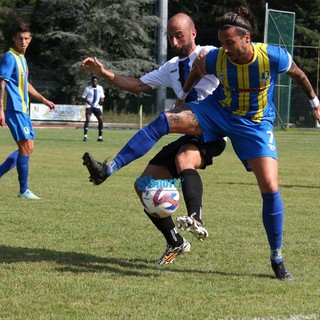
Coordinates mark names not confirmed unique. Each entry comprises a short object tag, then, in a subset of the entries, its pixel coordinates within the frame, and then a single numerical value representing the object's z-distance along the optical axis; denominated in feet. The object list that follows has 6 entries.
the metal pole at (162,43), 261.22
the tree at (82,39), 287.45
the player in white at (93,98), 144.08
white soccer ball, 33.08
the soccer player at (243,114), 31.92
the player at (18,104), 56.03
